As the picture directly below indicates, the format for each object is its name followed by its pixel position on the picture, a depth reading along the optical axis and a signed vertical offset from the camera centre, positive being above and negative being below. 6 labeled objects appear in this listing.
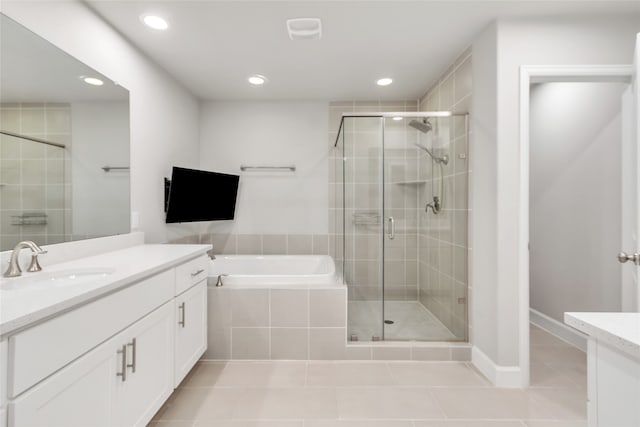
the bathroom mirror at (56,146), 1.35 +0.37
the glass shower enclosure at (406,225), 2.43 -0.10
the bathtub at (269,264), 3.29 -0.57
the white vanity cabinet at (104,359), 0.83 -0.53
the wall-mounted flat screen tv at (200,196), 2.44 +0.17
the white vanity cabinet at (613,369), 0.63 -0.35
